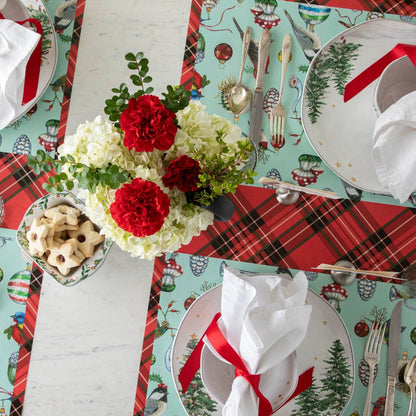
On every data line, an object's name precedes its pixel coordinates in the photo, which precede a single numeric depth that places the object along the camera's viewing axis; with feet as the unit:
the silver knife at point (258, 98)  3.29
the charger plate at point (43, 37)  3.19
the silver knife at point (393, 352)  3.19
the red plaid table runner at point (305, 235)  3.34
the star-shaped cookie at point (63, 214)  2.99
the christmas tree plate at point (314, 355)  3.11
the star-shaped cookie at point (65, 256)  2.96
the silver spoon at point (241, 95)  3.31
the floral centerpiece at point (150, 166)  1.93
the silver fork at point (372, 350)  3.19
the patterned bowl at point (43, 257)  3.01
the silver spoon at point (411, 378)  3.17
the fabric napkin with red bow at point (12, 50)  2.97
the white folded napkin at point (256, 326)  2.69
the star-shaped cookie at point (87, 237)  3.03
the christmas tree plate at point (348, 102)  3.18
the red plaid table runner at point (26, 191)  3.33
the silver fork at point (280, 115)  3.32
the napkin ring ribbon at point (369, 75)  2.97
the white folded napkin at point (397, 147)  2.64
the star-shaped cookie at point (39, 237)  2.93
